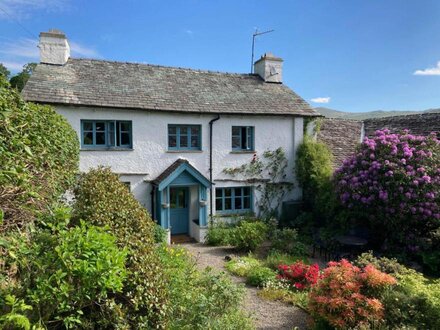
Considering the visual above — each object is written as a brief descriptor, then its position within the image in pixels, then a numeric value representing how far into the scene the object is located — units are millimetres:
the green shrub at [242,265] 9998
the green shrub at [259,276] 9031
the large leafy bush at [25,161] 3445
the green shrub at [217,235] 13695
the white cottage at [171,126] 13234
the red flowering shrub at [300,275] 8633
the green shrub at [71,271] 2916
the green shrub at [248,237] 12382
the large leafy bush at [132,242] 3807
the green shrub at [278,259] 10469
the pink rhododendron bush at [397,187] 10867
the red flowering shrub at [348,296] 5801
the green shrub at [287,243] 12312
